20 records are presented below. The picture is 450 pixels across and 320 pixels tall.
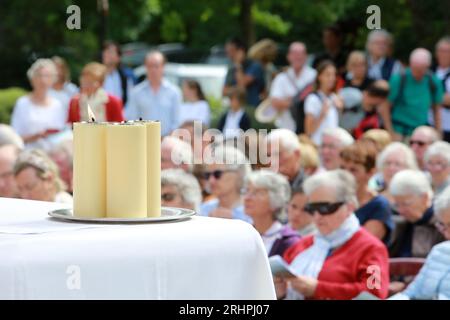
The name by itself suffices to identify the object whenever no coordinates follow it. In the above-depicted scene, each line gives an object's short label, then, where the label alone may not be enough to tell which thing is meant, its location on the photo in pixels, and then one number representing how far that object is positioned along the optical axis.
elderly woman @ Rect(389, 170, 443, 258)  12.10
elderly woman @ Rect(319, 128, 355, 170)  15.27
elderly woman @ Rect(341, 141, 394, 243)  12.08
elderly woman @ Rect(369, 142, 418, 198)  14.22
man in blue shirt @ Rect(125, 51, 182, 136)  20.62
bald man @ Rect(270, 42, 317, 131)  20.38
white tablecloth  4.35
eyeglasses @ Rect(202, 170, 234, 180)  12.83
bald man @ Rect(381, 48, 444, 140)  19.42
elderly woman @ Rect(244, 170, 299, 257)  11.01
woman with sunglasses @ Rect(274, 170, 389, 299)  9.90
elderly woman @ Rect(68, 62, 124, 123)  17.99
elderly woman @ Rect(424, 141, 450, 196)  13.99
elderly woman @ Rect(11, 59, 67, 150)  18.73
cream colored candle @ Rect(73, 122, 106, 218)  4.80
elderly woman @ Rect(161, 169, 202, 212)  11.30
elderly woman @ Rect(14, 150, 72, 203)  11.63
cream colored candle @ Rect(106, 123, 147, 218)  4.74
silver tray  4.77
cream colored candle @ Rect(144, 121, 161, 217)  4.87
